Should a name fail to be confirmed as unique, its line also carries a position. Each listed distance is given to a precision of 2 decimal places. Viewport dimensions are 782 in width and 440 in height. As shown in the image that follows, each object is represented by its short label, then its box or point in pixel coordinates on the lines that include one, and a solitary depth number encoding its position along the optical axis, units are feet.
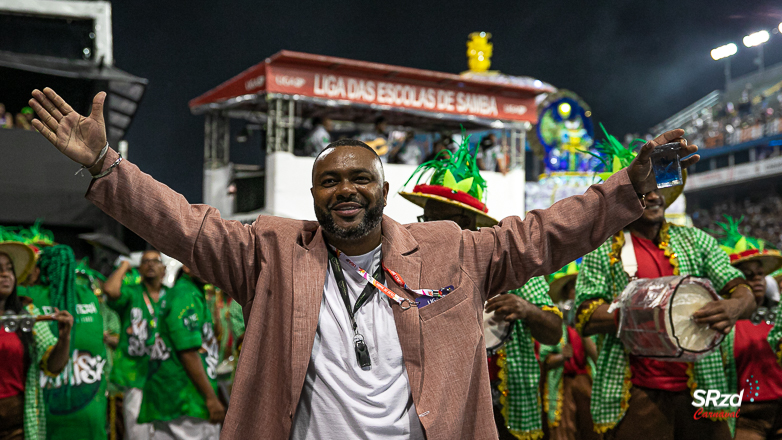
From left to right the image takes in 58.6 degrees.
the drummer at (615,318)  12.76
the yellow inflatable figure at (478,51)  71.46
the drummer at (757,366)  16.07
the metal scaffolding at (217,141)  56.34
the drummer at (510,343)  13.62
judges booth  48.06
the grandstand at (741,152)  97.91
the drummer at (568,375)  19.22
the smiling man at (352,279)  7.41
